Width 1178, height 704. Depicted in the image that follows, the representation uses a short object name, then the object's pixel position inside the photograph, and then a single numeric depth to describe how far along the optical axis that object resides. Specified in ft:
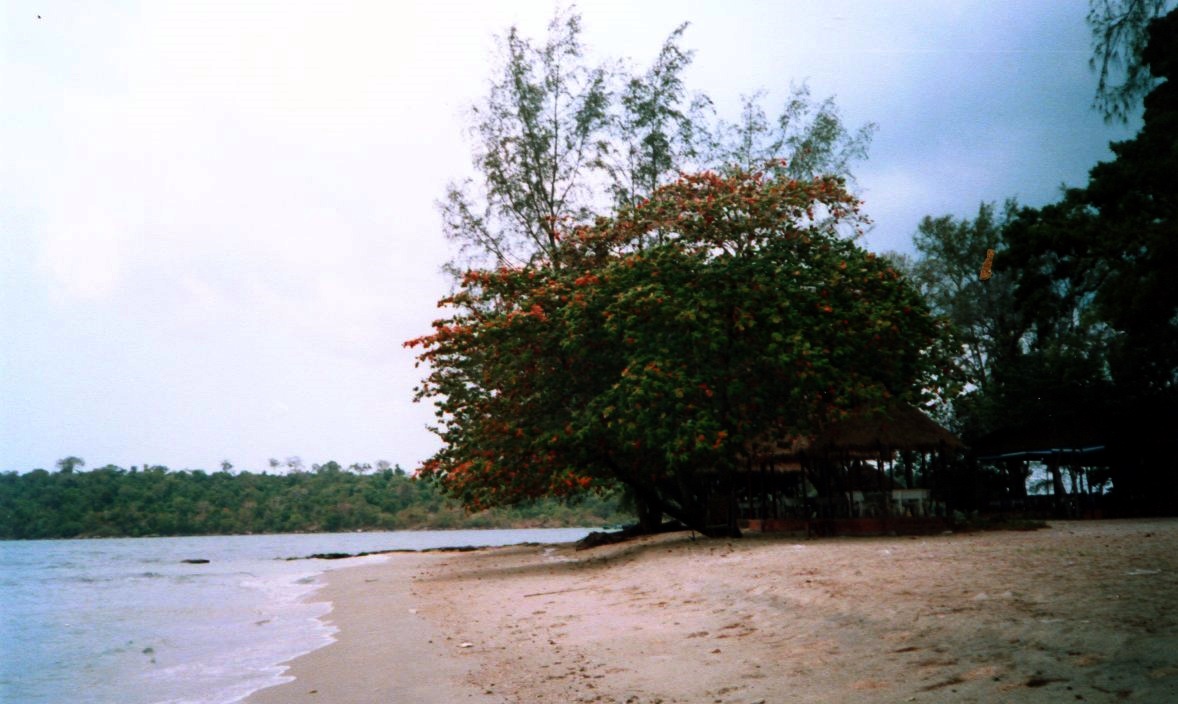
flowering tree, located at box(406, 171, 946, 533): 59.62
